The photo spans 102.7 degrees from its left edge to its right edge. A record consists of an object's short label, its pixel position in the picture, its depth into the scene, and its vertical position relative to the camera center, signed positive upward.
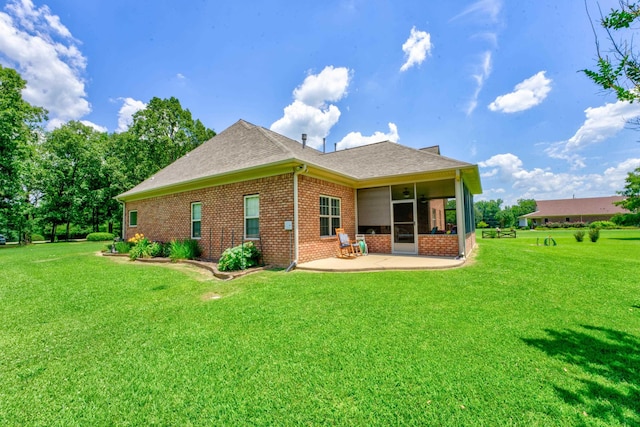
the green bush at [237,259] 7.29 -0.94
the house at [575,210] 45.59 +1.47
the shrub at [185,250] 9.46 -0.84
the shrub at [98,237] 23.02 -0.68
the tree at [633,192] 23.16 +2.38
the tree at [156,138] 26.70 +9.65
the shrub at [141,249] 10.79 -0.89
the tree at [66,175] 23.73 +5.31
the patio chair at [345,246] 9.26 -0.83
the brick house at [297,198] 7.91 +1.00
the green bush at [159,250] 11.00 -0.94
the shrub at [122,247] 12.41 -0.90
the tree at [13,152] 18.56 +5.96
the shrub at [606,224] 38.22 -0.98
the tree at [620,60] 3.06 +1.97
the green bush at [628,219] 24.82 -0.18
